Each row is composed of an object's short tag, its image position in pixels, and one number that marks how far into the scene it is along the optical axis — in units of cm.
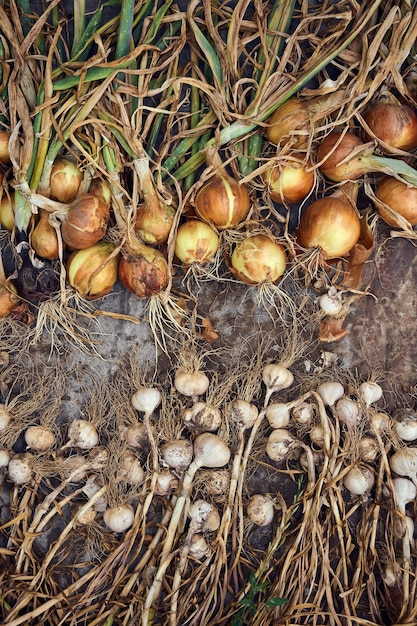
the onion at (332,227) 143
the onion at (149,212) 143
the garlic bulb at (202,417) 150
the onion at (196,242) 146
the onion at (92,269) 147
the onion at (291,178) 144
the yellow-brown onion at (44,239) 147
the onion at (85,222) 140
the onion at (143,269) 146
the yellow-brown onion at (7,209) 151
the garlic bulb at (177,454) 149
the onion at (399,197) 145
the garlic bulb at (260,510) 149
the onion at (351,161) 143
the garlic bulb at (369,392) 152
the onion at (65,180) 147
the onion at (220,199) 142
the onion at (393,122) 143
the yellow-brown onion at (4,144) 148
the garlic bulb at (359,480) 149
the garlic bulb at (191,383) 151
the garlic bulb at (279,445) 149
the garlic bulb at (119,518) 147
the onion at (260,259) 147
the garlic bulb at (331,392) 151
